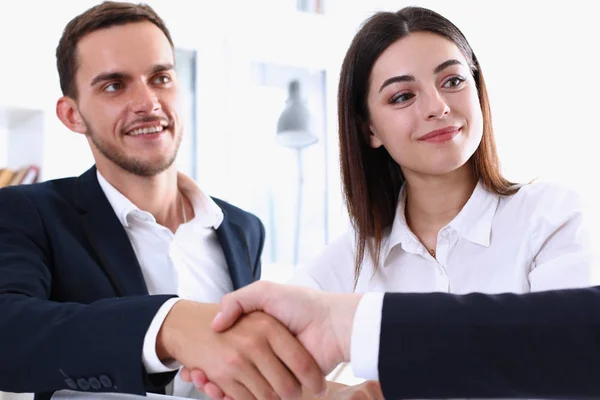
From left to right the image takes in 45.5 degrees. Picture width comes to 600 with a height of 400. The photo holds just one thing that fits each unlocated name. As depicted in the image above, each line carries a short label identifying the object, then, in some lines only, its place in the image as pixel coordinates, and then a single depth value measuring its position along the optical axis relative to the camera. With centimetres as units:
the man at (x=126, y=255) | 114
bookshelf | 271
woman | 147
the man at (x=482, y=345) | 90
